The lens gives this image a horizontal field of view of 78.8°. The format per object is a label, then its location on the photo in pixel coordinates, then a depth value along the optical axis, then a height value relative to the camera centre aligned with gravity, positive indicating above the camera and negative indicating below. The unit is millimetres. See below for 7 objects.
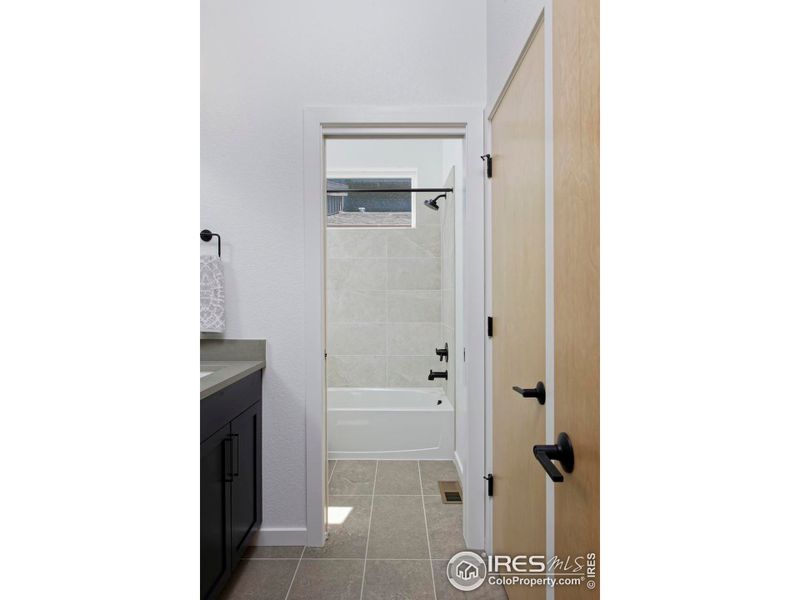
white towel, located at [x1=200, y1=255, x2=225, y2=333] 2152 +0
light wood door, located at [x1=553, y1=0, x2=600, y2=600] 923 +60
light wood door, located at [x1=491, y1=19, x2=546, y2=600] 1360 -29
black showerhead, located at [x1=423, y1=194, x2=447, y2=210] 3771 +711
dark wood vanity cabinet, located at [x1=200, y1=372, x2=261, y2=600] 1600 -688
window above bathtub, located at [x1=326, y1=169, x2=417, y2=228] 4363 +772
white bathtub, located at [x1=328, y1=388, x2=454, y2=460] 3432 -978
